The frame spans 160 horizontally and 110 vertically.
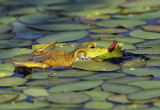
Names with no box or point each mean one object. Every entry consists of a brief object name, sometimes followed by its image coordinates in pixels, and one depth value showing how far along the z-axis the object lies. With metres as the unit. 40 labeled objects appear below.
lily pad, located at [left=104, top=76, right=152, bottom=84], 8.41
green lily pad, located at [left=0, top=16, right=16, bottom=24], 14.41
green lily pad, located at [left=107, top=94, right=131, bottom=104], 7.36
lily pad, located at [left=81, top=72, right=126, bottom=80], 8.71
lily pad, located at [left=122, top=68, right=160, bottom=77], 8.79
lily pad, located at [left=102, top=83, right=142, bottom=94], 7.81
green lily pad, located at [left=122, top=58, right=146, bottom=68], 9.34
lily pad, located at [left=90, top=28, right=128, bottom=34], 12.42
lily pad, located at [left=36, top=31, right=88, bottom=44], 11.86
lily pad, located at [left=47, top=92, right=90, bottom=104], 7.44
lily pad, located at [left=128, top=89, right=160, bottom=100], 7.37
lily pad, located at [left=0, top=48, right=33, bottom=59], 10.61
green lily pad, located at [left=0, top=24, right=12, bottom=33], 13.18
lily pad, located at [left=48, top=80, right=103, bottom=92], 8.09
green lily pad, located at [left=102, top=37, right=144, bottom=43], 11.22
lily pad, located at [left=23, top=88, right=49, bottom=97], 7.95
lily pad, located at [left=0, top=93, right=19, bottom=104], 7.65
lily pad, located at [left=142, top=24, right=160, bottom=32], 12.14
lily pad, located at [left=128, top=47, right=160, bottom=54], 10.12
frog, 9.60
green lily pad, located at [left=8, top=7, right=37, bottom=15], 15.79
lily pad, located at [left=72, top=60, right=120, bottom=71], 9.16
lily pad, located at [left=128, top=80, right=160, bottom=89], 8.01
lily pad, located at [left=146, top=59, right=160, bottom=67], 9.36
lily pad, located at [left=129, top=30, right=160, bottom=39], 11.54
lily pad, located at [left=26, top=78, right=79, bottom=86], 8.55
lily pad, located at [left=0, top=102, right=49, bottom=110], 7.28
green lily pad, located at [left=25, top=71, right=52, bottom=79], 8.99
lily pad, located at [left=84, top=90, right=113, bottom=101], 7.59
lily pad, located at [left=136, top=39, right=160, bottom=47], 10.78
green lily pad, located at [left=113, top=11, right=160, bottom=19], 13.90
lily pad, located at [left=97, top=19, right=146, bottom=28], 13.04
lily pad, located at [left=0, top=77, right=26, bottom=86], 8.67
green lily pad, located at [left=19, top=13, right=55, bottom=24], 14.30
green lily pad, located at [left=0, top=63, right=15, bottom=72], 9.47
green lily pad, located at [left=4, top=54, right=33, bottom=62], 10.10
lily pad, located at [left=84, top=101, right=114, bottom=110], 7.14
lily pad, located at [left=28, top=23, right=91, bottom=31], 12.98
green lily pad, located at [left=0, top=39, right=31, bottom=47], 11.68
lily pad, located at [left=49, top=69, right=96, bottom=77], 8.99
